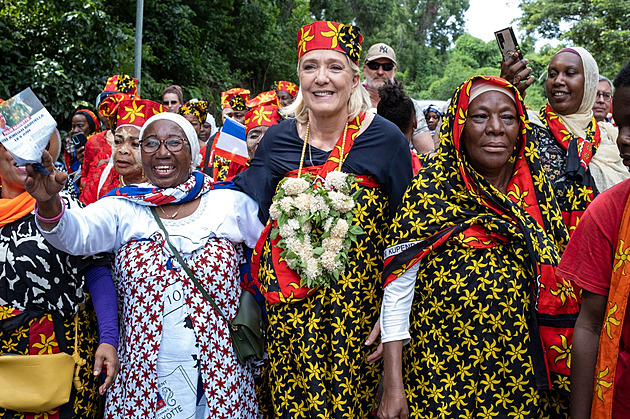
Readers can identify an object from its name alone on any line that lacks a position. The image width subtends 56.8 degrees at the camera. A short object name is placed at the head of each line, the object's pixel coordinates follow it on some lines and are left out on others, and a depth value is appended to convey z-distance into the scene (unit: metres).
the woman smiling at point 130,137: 4.14
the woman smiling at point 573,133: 3.74
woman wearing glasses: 3.11
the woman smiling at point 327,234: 3.01
